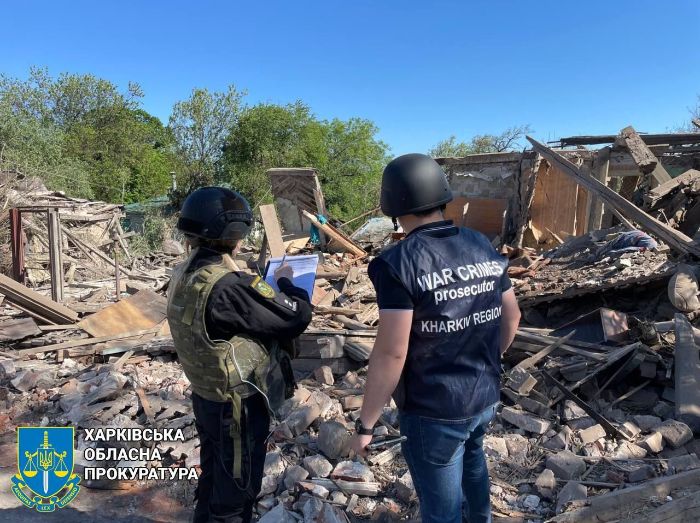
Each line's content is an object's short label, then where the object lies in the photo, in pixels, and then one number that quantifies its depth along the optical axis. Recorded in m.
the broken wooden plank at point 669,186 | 7.17
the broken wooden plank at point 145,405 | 4.18
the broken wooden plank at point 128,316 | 6.25
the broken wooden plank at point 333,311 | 6.78
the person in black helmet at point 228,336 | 2.12
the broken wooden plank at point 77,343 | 5.77
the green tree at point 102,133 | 26.11
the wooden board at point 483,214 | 11.94
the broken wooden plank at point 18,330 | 5.96
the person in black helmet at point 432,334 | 1.76
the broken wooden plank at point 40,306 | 6.32
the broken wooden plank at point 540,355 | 4.54
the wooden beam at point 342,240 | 11.11
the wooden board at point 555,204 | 11.06
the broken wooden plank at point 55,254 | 8.30
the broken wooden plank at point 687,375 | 3.69
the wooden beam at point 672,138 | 10.70
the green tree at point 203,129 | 26.61
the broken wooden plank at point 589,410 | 3.61
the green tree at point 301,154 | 26.16
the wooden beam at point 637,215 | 5.05
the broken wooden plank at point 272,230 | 7.65
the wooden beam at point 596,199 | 9.70
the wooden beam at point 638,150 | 5.95
